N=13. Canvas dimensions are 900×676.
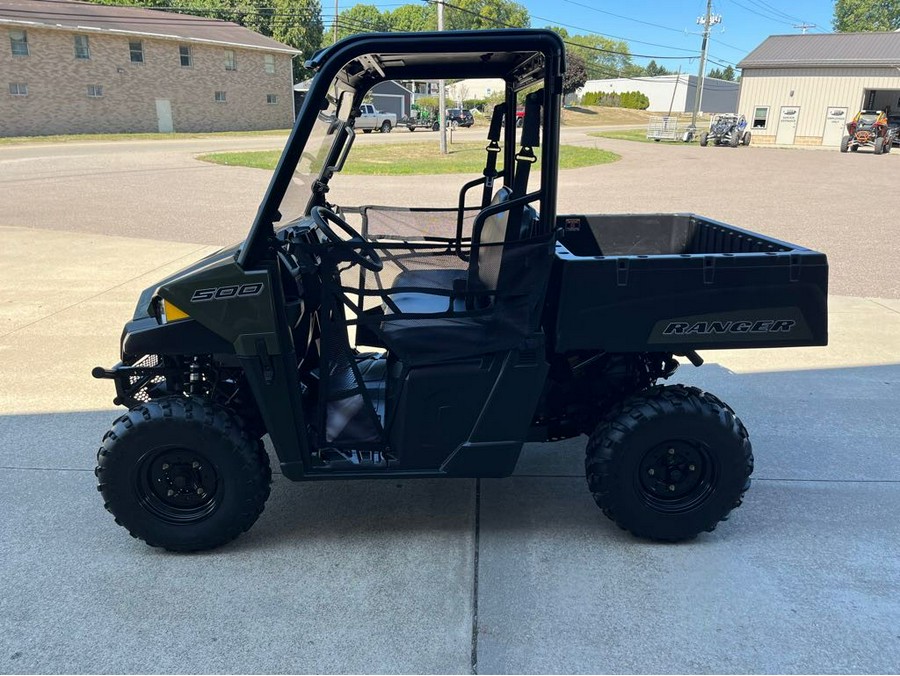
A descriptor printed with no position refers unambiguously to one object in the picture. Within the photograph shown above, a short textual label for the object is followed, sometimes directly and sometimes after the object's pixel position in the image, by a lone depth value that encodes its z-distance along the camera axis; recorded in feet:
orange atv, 96.94
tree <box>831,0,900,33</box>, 274.36
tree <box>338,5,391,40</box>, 306.35
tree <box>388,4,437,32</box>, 318.65
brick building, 108.47
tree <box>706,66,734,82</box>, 442.09
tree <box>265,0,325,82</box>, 178.40
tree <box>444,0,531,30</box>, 213.36
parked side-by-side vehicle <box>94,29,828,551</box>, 9.13
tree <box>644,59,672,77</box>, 466.33
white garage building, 114.62
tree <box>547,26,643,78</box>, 388.68
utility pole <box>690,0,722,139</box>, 133.64
